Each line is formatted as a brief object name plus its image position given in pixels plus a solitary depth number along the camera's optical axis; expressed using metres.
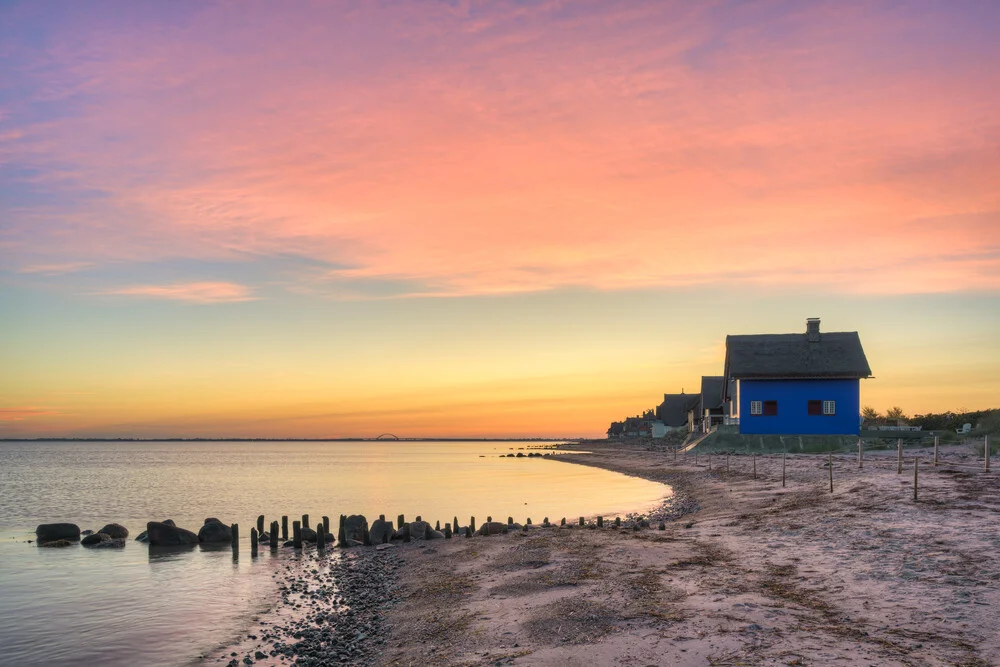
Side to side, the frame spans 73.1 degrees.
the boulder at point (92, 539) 32.41
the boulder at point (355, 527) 29.52
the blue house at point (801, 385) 56.53
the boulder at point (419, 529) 28.28
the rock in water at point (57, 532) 33.25
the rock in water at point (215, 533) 31.73
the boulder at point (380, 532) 28.42
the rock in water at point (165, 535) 31.41
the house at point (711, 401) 79.81
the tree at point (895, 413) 86.16
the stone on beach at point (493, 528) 27.88
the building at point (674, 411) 121.69
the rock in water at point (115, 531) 33.47
